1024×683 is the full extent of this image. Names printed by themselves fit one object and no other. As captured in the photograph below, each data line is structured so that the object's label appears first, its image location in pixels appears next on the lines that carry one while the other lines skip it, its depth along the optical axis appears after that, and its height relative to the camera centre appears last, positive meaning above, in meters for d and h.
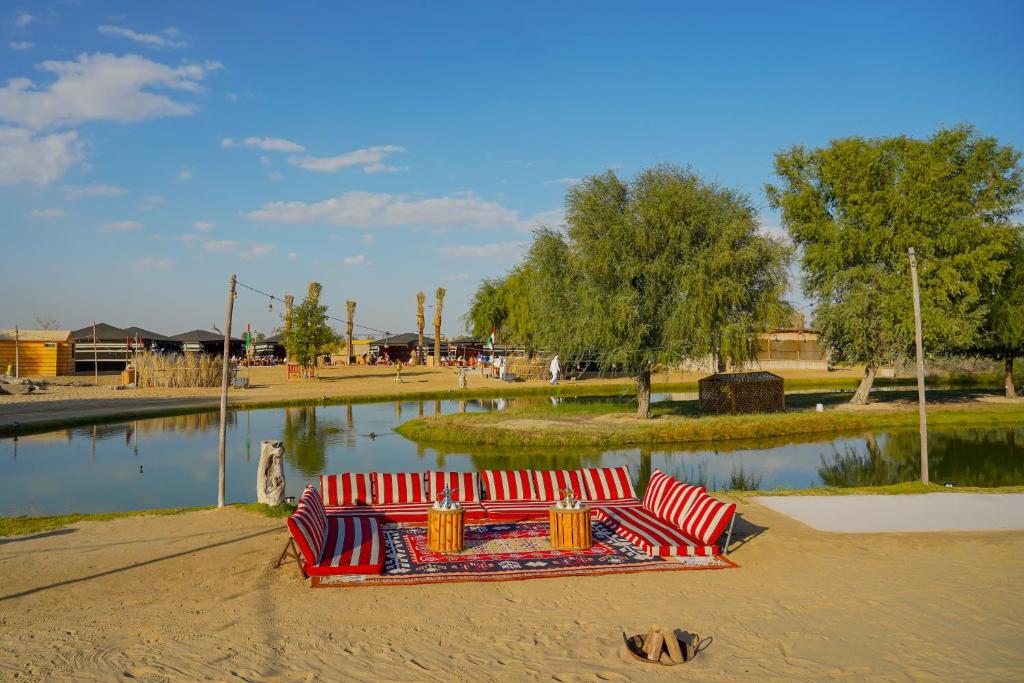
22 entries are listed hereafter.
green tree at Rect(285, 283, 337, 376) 47.38 +1.59
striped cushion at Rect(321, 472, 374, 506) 11.83 -1.96
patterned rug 9.23 -2.51
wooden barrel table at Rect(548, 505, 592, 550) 10.24 -2.20
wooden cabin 51.50 +0.35
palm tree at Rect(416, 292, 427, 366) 70.88 +4.75
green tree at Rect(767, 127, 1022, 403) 28.77 +4.59
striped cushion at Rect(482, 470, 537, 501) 12.30 -2.00
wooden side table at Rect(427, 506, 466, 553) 10.10 -2.19
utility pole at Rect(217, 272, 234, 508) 12.84 -0.87
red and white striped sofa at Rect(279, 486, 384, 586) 8.98 -2.27
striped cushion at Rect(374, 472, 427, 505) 12.05 -1.99
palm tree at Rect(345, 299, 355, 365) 69.62 +4.43
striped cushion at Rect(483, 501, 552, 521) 11.54 -2.24
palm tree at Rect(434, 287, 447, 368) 66.43 +4.43
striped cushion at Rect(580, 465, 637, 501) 12.59 -2.02
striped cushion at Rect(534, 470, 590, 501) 12.38 -2.00
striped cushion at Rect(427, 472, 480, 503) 12.13 -1.96
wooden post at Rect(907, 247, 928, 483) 15.10 -0.79
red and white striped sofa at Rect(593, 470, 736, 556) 9.91 -2.27
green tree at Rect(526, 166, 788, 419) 24.92 +2.63
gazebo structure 27.34 -1.28
